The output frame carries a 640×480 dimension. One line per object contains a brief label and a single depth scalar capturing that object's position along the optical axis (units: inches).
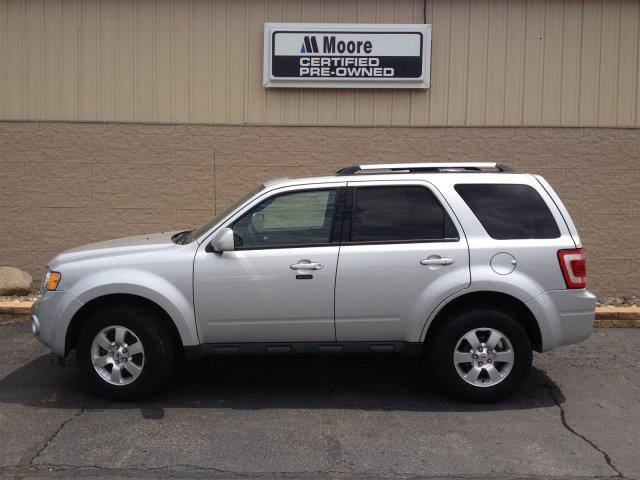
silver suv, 239.5
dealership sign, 382.9
